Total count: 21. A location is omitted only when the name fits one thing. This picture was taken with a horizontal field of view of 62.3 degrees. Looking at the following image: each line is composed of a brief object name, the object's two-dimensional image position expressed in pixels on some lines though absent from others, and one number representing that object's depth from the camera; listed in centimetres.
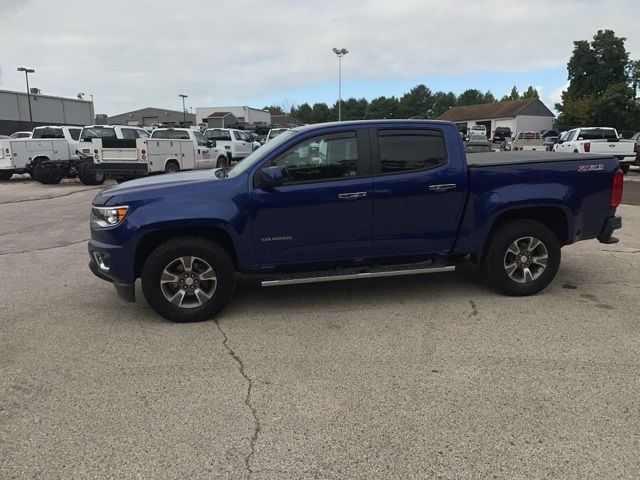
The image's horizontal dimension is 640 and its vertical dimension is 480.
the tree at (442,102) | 12775
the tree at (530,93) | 11331
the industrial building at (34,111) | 4494
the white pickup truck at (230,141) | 2473
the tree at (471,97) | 12938
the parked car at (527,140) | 4163
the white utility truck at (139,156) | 1723
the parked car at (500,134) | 6097
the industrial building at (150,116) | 8899
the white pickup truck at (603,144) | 1962
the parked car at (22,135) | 2744
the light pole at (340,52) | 4494
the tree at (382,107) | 10950
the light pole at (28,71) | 4616
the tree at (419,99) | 12681
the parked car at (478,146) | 1727
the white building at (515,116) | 7938
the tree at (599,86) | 5388
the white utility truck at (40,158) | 1898
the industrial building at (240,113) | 7638
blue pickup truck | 497
